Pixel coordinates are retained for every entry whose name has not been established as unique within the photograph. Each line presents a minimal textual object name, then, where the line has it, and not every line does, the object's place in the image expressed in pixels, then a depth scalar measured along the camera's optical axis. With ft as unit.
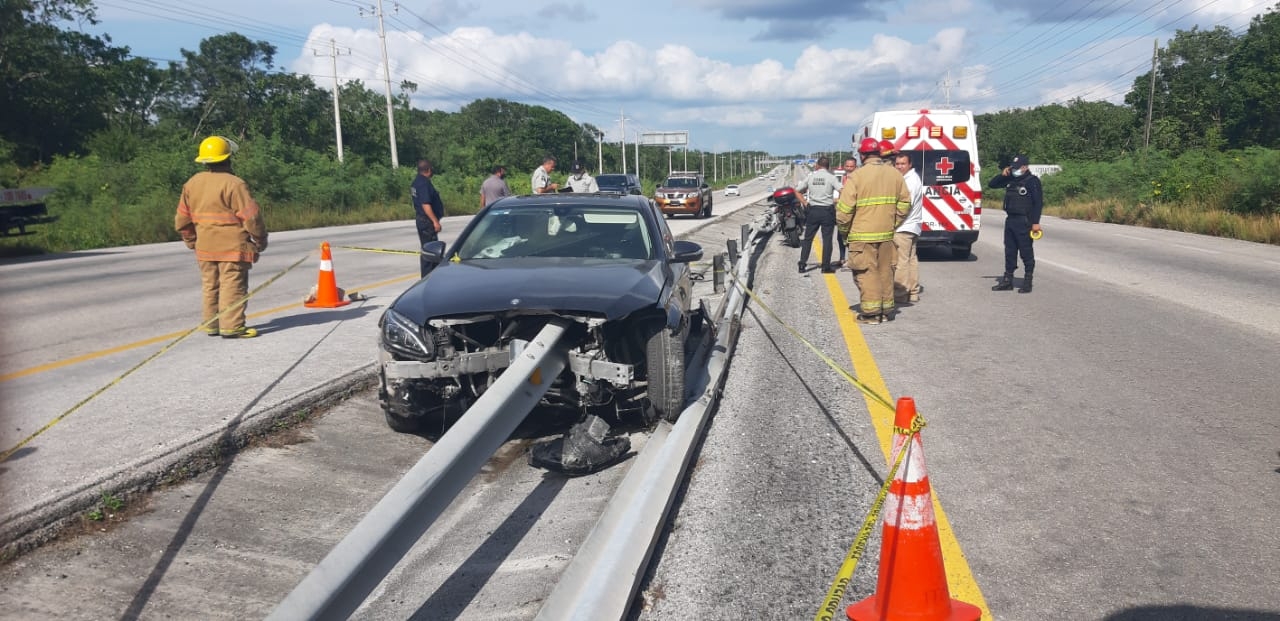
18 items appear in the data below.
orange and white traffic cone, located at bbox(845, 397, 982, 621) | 10.93
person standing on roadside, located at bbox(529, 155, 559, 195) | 48.94
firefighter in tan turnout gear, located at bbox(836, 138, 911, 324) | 32.76
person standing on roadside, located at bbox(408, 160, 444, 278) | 41.52
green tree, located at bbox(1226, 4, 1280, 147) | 198.59
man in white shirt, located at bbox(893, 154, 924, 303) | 38.68
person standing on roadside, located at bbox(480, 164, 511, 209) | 45.60
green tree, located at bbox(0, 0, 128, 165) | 130.93
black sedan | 17.80
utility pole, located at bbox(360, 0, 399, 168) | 169.48
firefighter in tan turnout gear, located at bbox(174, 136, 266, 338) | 28.43
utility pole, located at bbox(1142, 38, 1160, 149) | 182.38
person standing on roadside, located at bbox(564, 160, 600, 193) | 56.95
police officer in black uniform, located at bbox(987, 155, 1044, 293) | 40.60
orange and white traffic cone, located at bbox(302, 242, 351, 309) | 36.32
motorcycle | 65.98
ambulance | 54.03
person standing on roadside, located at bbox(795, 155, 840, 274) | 48.67
